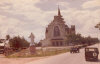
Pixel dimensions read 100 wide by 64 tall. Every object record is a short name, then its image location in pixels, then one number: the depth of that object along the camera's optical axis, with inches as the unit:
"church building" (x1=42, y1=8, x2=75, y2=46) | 4345.5
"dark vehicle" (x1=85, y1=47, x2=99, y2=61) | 1024.2
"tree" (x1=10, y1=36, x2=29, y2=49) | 2910.9
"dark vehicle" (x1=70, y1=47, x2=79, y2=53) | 1840.3
